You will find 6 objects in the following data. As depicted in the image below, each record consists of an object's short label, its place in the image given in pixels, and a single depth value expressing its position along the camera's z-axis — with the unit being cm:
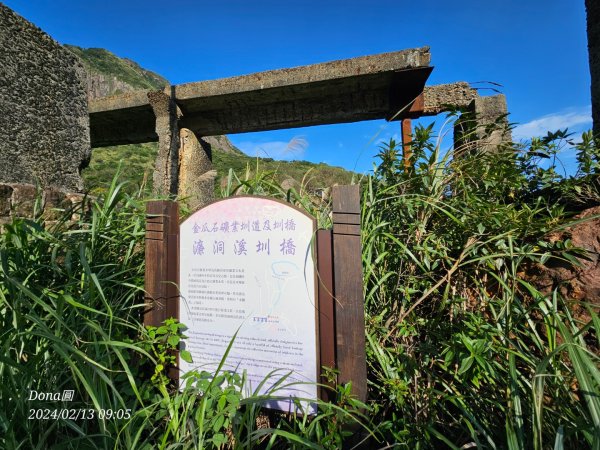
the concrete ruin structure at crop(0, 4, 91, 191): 263
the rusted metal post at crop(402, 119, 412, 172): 399
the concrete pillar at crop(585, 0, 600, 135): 255
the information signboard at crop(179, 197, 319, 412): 133
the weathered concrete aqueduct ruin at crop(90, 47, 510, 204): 392
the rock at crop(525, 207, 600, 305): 136
